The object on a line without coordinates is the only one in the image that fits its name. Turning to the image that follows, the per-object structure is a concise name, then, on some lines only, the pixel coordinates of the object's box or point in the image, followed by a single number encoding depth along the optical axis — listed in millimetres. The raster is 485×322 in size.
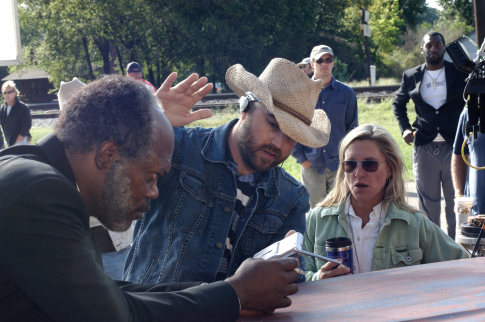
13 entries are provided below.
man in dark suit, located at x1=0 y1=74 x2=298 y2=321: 1262
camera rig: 3574
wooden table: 1647
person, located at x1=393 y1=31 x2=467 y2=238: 5762
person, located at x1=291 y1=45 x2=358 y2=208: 5980
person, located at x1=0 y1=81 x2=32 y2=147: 10805
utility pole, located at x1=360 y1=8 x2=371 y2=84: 23047
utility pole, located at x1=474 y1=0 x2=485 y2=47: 7391
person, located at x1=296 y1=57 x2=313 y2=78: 8171
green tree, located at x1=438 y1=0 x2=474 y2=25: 45375
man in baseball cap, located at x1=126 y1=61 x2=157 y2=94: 9384
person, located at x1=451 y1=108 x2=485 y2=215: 4066
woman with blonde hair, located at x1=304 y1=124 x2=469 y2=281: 2857
